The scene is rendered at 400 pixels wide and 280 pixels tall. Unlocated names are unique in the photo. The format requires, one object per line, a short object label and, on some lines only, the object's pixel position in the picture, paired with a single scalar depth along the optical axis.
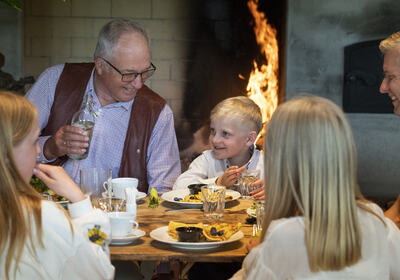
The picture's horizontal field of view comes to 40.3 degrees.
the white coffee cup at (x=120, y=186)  2.34
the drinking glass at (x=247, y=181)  2.50
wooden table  1.72
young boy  2.99
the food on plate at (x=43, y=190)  2.31
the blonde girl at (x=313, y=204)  1.39
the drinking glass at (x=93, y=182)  2.10
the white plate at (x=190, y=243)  1.75
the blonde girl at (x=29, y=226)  1.47
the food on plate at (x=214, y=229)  1.81
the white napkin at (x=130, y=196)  2.10
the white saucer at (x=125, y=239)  1.79
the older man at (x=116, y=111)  2.89
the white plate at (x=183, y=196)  2.33
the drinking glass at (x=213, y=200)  2.12
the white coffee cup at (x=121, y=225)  1.83
